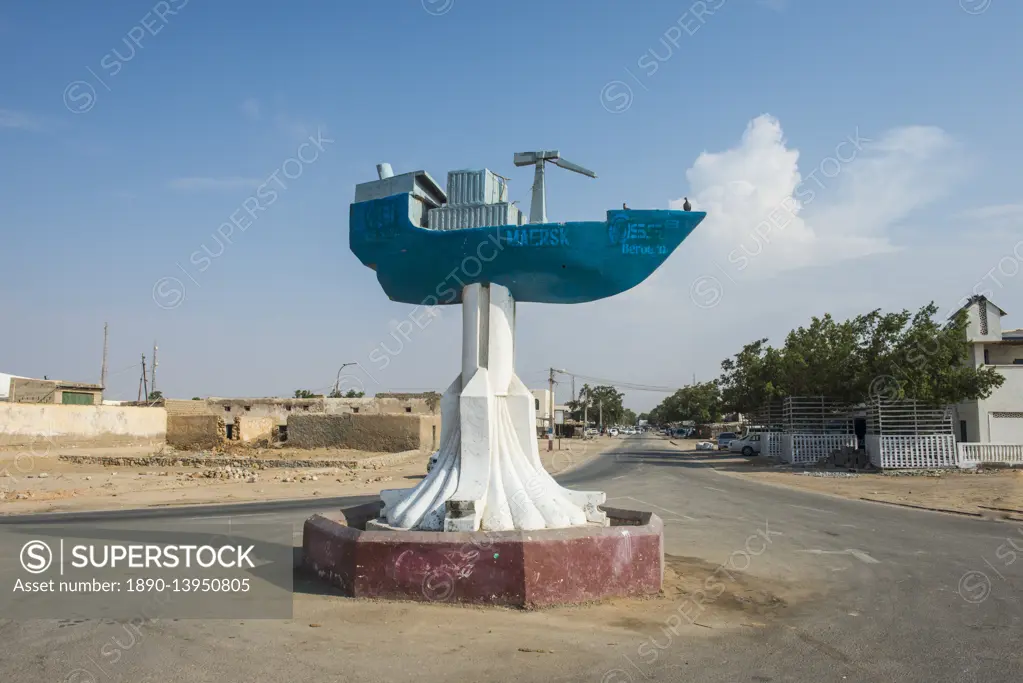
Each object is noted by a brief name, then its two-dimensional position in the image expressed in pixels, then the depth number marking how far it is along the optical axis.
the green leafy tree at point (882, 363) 26.73
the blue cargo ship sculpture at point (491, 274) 8.16
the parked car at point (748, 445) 43.41
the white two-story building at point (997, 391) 29.83
